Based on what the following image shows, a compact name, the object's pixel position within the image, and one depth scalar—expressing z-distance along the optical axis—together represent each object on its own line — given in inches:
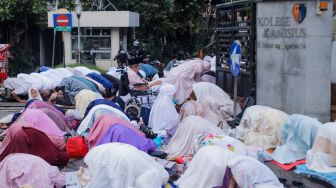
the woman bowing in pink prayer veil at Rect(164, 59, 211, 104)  541.3
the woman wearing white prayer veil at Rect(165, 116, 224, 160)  389.4
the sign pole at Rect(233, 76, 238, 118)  444.1
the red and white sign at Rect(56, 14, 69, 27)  767.7
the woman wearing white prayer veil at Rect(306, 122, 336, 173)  340.8
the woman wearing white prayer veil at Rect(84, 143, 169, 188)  273.3
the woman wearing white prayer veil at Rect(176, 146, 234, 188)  272.8
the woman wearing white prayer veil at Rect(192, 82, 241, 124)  502.9
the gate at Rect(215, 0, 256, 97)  494.3
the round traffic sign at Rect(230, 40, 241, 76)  434.3
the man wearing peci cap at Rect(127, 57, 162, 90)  546.5
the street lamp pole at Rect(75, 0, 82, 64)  861.2
